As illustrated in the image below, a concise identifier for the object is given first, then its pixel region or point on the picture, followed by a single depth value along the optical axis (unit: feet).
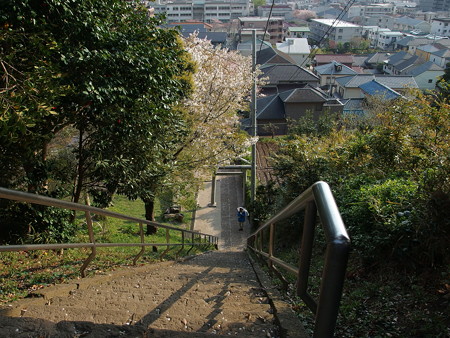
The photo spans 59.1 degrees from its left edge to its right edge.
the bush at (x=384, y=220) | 16.22
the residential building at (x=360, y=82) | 133.39
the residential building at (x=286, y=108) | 97.09
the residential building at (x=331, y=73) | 154.82
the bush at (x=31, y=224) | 21.95
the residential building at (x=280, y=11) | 368.36
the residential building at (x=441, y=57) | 181.27
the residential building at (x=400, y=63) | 175.32
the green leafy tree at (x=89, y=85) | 17.08
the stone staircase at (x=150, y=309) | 8.94
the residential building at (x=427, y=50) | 192.11
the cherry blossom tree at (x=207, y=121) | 42.09
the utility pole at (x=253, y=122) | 45.00
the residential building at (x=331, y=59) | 180.24
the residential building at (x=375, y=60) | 195.65
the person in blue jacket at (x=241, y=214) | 54.49
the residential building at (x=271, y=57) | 152.25
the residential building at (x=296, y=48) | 192.85
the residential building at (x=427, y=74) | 159.43
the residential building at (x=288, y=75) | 129.39
